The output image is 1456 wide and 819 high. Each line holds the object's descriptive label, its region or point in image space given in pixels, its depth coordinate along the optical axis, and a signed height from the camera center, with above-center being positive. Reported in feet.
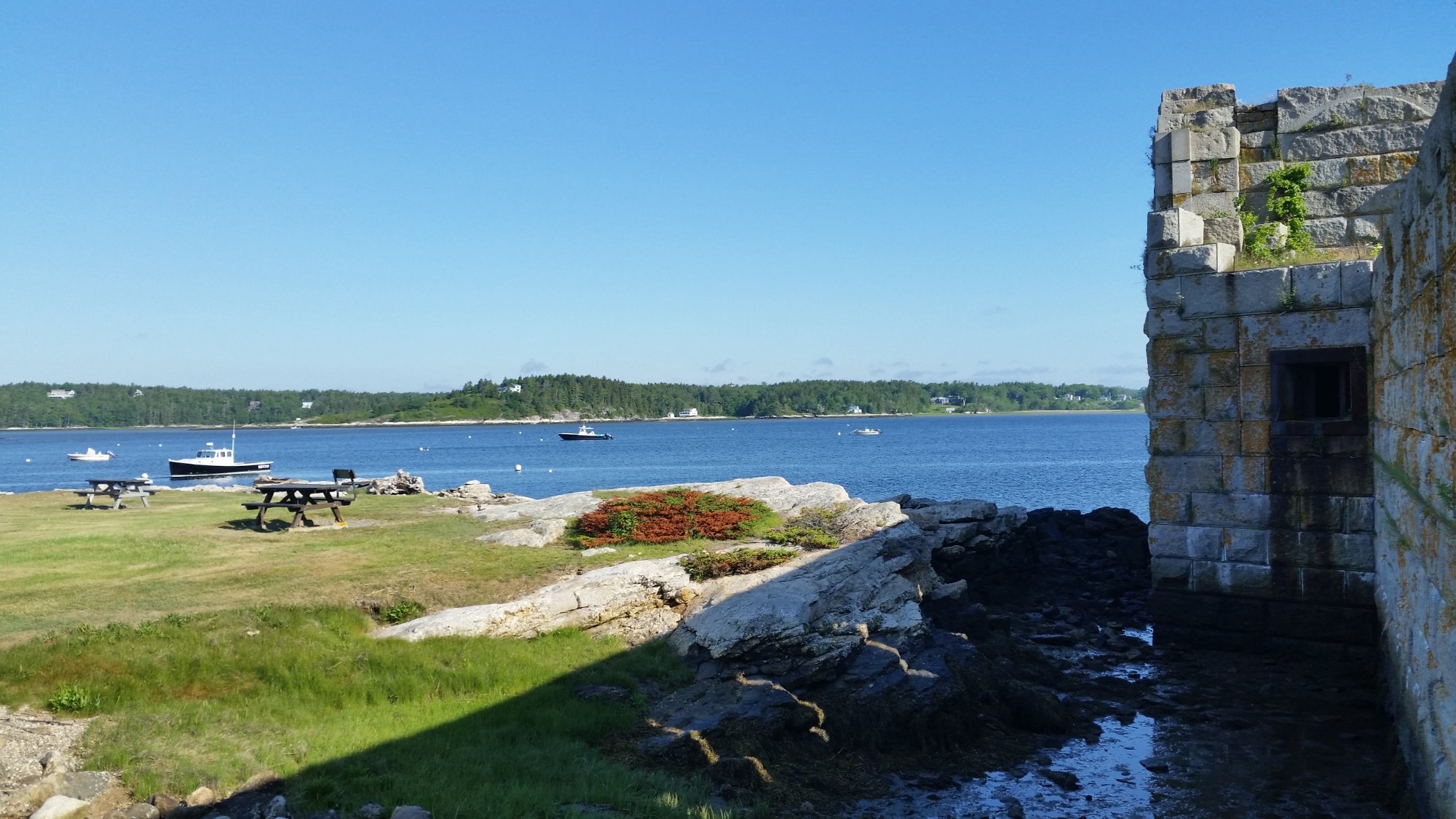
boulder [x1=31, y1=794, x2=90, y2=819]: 29.89 -12.00
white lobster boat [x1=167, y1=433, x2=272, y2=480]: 255.29 -16.02
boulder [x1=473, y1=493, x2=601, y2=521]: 81.66 -8.92
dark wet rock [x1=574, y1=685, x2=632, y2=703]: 42.83 -12.42
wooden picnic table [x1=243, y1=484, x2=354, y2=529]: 76.64 -7.60
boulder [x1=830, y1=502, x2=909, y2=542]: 65.10 -8.11
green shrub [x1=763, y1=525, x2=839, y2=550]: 61.93 -8.69
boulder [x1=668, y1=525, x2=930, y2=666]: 46.96 -10.40
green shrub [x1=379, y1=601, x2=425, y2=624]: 49.42 -10.31
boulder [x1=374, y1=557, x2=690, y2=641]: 48.06 -10.42
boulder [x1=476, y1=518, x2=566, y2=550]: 69.51 -9.39
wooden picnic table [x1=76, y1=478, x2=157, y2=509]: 93.02 -7.82
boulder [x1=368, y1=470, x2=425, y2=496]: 118.11 -9.89
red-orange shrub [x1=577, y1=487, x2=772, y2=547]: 68.23 -8.33
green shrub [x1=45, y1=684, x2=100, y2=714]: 37.45 -10.97
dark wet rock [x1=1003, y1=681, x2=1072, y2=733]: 44.62 -13.97
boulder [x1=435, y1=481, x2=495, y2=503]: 109.09 -10.29
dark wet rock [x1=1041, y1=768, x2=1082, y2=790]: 38.78 -14.79
